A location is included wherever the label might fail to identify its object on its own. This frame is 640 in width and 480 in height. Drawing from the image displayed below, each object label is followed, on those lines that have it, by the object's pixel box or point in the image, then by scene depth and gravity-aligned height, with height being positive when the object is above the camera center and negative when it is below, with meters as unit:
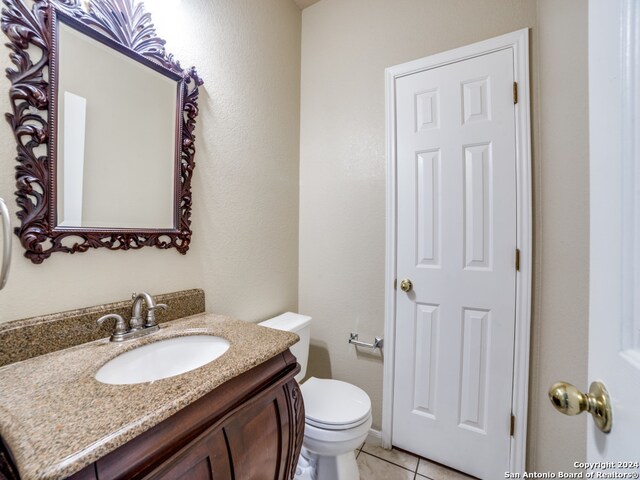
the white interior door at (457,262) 1.33 -0.10
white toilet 1.17 -0.78
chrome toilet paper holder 1.65 -0.60
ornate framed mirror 0.79 +0.38
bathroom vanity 0.46 -0.33
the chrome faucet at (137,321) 0.90 -0.28
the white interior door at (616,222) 0.36 +0.03
